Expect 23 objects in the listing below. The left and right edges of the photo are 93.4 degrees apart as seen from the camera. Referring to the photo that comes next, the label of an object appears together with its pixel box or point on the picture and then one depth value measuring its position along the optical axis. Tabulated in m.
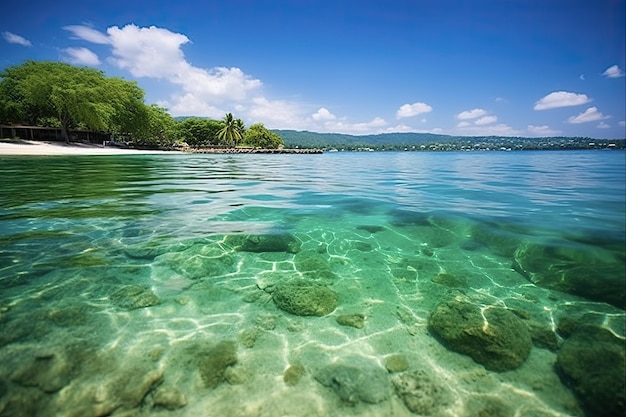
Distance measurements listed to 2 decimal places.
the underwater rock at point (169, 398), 2.88
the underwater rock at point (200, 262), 5.51
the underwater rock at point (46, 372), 2.96
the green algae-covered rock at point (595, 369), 2.89
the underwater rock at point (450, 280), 5.32
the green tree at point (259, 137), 101.75
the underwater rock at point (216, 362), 3.20
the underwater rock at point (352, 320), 4.27
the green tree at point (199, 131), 99.06
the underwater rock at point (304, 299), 4.53
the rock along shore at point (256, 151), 77.75
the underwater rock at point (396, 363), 3.49
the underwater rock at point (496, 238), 6.47
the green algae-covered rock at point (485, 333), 3.63
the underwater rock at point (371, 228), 7.79
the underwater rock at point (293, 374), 3.24
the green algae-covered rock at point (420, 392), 2.99
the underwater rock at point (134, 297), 4.40
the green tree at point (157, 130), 60.38
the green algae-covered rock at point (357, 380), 3.11
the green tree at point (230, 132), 89.31
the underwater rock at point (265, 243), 6.62
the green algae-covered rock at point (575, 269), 4.87
